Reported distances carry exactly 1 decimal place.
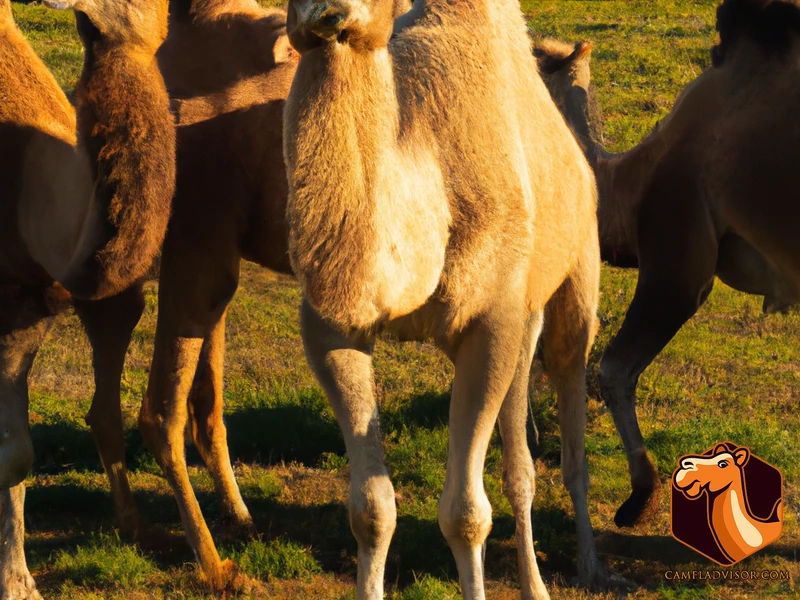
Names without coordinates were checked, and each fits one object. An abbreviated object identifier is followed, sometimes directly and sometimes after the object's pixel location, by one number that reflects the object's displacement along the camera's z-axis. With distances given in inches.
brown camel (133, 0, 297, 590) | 432.5
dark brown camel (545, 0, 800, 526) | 493.7
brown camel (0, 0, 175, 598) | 367.9
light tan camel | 276.2
